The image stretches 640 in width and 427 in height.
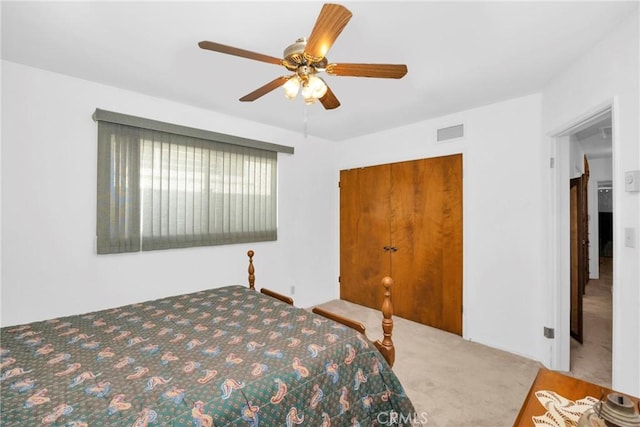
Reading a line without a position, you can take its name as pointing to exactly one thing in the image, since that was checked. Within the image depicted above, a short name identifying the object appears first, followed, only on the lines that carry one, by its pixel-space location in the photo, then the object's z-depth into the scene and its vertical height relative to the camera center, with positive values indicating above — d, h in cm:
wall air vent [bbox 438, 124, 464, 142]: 317 +91
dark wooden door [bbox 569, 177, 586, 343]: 277 -41
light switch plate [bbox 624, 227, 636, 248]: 155 -12
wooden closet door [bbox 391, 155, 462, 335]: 322 -31
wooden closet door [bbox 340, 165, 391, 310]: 390 -27
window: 254 +27
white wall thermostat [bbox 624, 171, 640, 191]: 151 +18
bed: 106 -70
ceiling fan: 122 +77
